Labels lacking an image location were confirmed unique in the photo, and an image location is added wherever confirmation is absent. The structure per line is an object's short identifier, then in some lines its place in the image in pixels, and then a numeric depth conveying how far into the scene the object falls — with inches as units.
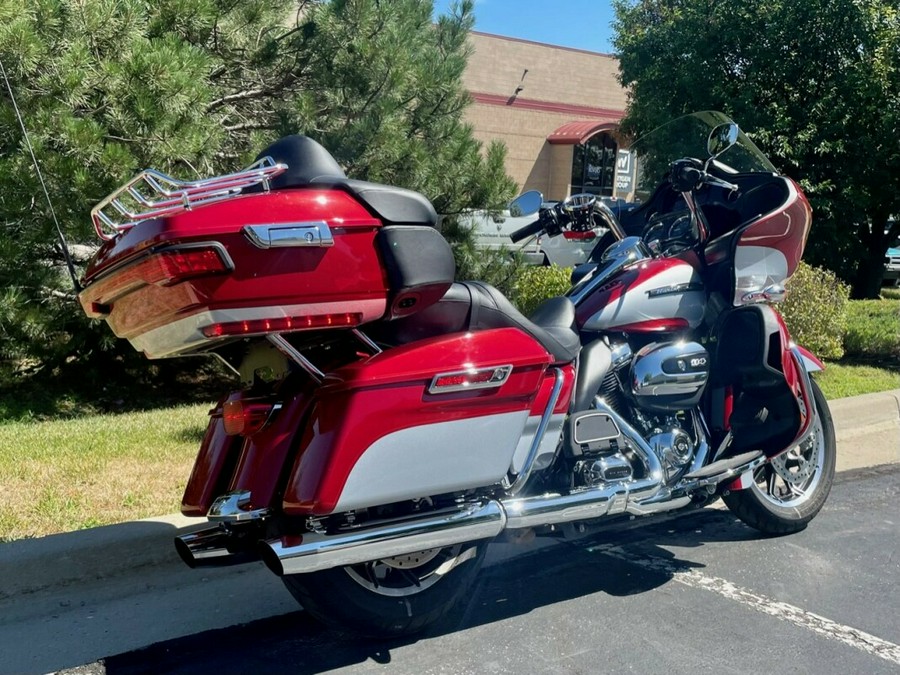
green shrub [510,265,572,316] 297.8
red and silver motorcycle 104.1
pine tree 218.8
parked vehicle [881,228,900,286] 790.5
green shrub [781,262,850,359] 309.9
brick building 977.5
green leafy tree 445.7
